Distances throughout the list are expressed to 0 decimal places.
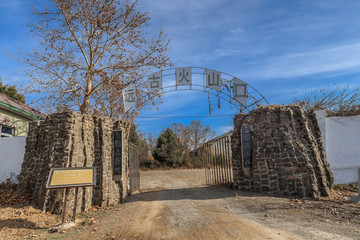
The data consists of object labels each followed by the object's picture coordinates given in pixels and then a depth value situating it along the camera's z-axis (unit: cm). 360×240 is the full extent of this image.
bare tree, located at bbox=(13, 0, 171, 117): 1309
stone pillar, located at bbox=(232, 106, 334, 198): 847
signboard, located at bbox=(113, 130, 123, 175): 898
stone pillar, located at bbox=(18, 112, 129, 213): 753
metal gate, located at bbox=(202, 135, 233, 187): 1137
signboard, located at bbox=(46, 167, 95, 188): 596
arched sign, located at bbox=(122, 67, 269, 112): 1159
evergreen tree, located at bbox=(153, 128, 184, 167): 2233
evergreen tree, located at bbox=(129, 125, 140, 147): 2176
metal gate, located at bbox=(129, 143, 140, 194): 1062
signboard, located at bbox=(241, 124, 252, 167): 952
